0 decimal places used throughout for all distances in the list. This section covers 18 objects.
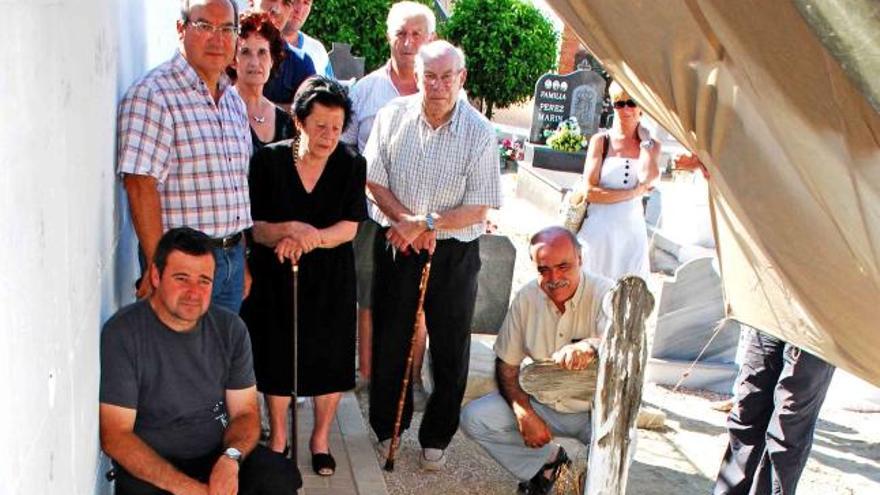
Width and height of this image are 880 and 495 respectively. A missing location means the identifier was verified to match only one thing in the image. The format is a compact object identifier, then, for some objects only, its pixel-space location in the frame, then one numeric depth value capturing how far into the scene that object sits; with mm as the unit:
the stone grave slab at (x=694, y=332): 6305
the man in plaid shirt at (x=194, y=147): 3725
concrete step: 6453
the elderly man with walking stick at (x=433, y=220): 4770
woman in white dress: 5855
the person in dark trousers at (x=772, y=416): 4094
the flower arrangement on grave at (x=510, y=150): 15917
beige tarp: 1632
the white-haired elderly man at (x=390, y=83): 5543
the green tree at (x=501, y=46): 19297
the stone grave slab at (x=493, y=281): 6332
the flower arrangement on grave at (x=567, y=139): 12961
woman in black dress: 4395
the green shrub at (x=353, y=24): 16984
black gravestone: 14250
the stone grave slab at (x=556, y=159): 12867
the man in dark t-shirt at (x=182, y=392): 3340
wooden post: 3900
